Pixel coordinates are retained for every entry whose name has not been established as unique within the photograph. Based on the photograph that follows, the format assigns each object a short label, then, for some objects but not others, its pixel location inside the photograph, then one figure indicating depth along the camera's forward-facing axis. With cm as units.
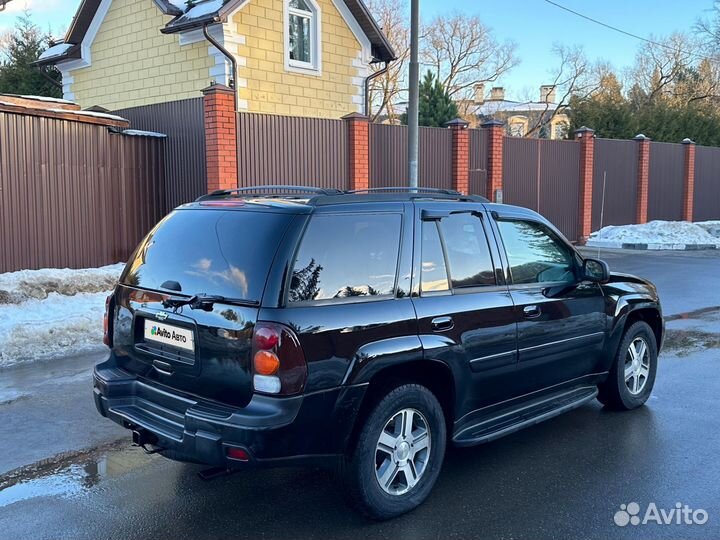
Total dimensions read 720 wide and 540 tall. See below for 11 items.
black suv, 348
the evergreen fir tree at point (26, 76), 2430
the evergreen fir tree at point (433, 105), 2914
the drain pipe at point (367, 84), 1877
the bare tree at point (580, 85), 4476
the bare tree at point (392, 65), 3628
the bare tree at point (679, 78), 4484
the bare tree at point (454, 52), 4162
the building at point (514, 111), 5125
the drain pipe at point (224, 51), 1532
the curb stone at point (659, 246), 1984
